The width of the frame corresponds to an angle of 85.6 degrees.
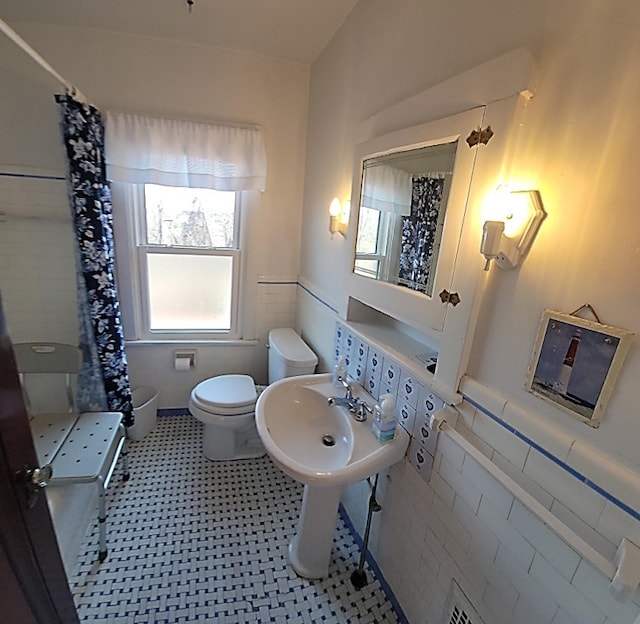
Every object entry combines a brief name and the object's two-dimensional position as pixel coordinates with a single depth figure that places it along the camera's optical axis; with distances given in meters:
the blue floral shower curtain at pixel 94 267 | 1.76
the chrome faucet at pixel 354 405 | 1.36
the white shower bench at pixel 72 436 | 1.46
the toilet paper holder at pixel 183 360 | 2.41
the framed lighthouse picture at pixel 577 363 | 0.67
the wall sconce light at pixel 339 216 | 1.66
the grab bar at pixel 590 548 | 0.62
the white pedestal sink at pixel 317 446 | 1.17
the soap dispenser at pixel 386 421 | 1.22
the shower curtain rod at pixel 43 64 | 1.06
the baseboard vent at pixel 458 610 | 1.00
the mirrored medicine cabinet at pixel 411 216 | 1.00
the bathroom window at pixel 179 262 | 2.18
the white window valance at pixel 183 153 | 1.93
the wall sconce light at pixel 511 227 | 0.79
